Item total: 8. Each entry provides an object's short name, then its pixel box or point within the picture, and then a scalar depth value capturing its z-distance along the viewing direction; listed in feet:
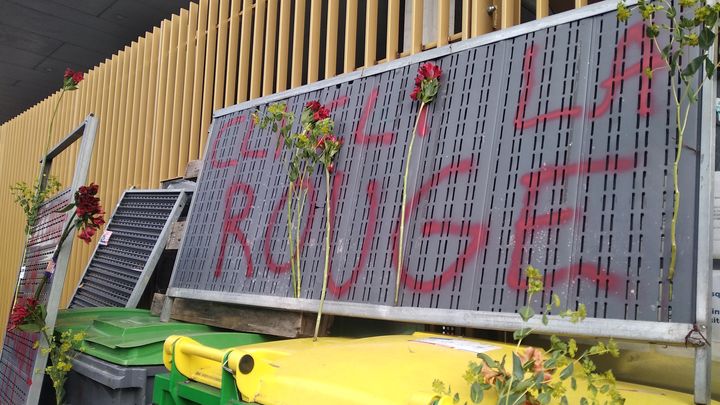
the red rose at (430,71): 7.18
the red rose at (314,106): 8.32
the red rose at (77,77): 9.70
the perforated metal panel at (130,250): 11.09
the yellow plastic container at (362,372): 3.92
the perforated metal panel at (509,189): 5.10
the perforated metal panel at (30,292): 8.23
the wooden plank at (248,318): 7.53
